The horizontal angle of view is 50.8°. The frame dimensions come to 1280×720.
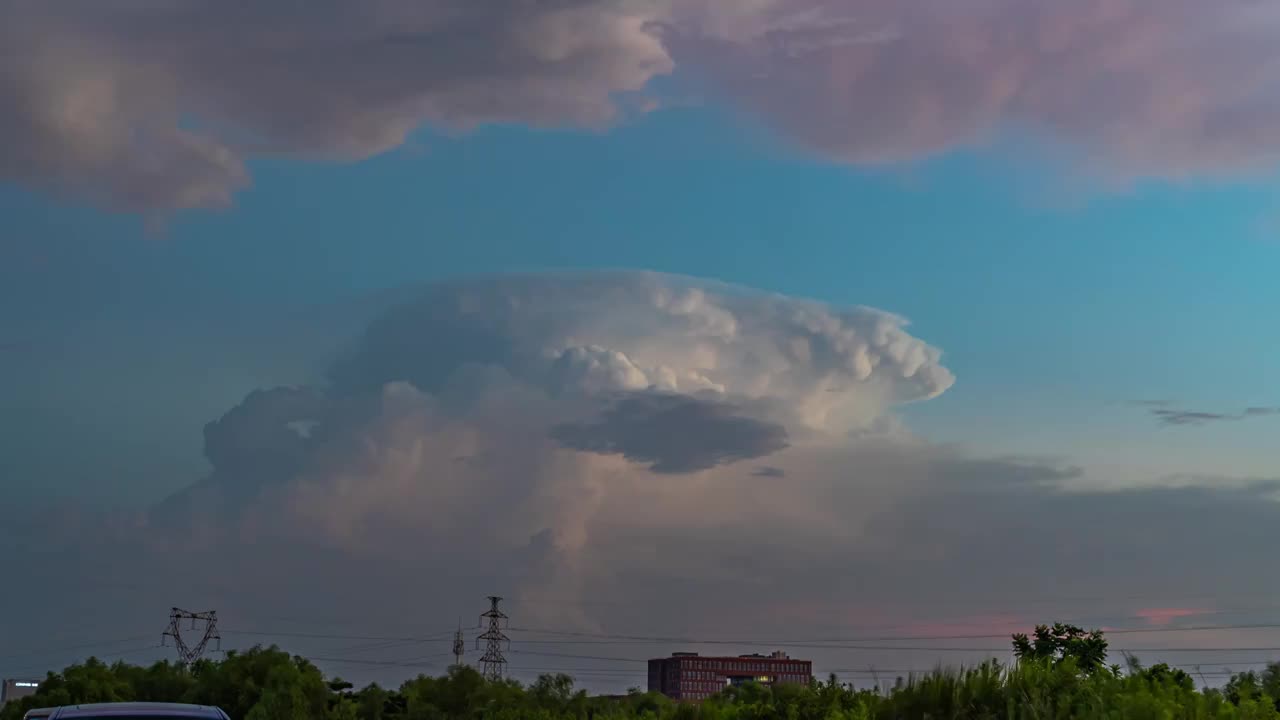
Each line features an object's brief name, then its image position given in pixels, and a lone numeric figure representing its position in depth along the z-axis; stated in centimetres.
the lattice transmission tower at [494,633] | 11988
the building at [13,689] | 15650
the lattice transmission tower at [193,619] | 15112
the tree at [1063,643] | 2509
